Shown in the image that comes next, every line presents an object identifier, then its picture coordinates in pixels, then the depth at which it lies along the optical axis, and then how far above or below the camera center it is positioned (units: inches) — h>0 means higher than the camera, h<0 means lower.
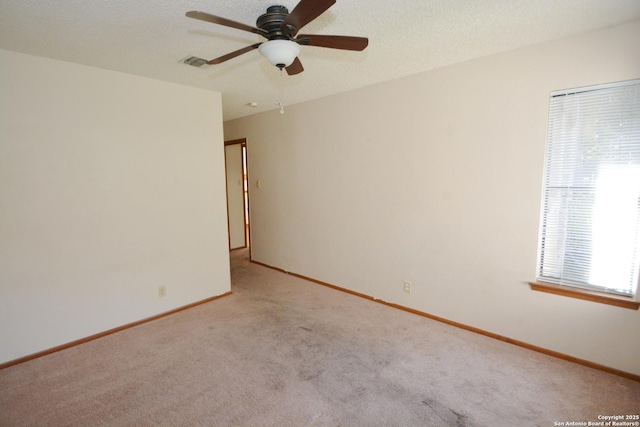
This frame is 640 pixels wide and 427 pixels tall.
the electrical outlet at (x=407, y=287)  127.7 -43.5
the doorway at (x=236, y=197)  236.4 -11.5
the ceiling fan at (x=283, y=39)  62.3 +30.0
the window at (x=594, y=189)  82.6 -2.3
